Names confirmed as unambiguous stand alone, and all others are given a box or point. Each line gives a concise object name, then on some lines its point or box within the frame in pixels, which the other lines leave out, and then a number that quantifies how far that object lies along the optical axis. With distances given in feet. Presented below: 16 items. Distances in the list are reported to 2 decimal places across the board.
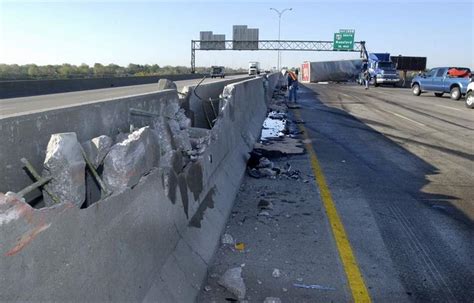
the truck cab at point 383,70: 168.35
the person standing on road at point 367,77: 158.83
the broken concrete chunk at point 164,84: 23.24
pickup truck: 95.80
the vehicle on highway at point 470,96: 77.05
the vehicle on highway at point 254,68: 260.74
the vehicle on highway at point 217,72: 213.62
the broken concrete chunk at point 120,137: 13.12
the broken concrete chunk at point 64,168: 9.48
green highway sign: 248.93
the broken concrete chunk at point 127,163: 10.73
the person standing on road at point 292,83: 84.52
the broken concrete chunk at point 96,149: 11.06
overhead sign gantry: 250.78
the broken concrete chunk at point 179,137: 16.81
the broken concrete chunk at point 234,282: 12.57
